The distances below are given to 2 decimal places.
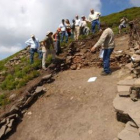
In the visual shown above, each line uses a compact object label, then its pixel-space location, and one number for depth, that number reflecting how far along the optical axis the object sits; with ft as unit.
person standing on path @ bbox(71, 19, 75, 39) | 44.33
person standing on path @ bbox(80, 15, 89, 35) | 41.05
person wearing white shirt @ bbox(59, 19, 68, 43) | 40.08
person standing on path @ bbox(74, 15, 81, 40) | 40.28
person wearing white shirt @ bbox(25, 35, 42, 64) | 33.44
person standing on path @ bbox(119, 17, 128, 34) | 46.58
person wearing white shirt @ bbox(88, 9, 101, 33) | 37.95
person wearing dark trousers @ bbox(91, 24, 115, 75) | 23.24
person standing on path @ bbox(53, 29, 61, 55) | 34.38
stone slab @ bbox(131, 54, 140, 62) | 20.11
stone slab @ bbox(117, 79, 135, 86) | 18.18
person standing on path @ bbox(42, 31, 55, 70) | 29.64
